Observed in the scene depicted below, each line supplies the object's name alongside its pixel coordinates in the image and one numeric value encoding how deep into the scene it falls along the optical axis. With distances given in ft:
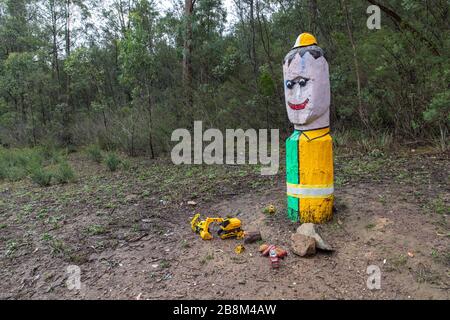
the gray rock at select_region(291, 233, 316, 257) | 10.30
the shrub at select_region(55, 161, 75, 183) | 23.56
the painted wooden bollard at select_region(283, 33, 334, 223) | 12.00
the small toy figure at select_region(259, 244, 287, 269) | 9.90
